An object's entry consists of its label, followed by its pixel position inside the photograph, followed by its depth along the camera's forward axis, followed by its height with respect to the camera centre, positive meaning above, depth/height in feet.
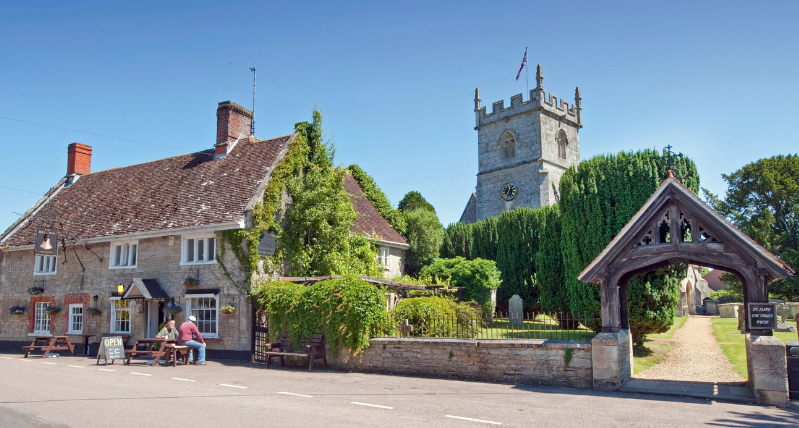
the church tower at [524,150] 153.69 +40.03
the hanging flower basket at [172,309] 61.93 -2.75
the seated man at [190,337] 53.57 -5.19
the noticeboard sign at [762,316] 32.60 -1.98
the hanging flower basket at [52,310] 72.38 -3.28
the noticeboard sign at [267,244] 60.13 +4.54
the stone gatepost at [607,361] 35.76 -5.14
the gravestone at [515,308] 81.92 -3.77
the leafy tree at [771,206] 130.21 +20.82
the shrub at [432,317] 48.34 -3.02
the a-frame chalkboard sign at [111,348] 54.60 -6.44
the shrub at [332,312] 48.01 -2.52
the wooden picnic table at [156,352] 52.39 -6.50
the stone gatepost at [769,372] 31.22 -5.16
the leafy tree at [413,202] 168.96 +25.95
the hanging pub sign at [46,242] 69.31 +5.68
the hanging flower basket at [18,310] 75.72 -3.42
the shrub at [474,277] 83.35 +1.12
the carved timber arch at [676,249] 33.58 +2.24
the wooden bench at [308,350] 49.93 -6.22
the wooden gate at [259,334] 57.72 -5.29
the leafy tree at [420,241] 95.09 +7.63
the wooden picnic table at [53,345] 62.49 -7.16
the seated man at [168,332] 55.01 -4.79
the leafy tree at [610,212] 50.55 +7.22
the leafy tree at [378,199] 95.40 +15.49
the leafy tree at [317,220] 64.59 +7.87
